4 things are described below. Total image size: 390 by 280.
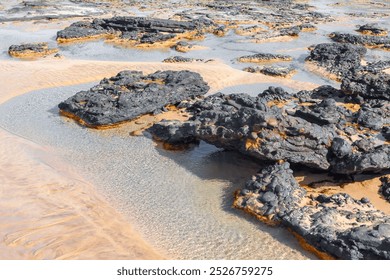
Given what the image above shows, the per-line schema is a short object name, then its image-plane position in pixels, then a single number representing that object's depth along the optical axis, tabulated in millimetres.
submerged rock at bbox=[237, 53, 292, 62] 23891
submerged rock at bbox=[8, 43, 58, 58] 24672
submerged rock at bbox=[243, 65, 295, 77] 20562
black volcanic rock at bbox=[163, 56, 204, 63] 23297
